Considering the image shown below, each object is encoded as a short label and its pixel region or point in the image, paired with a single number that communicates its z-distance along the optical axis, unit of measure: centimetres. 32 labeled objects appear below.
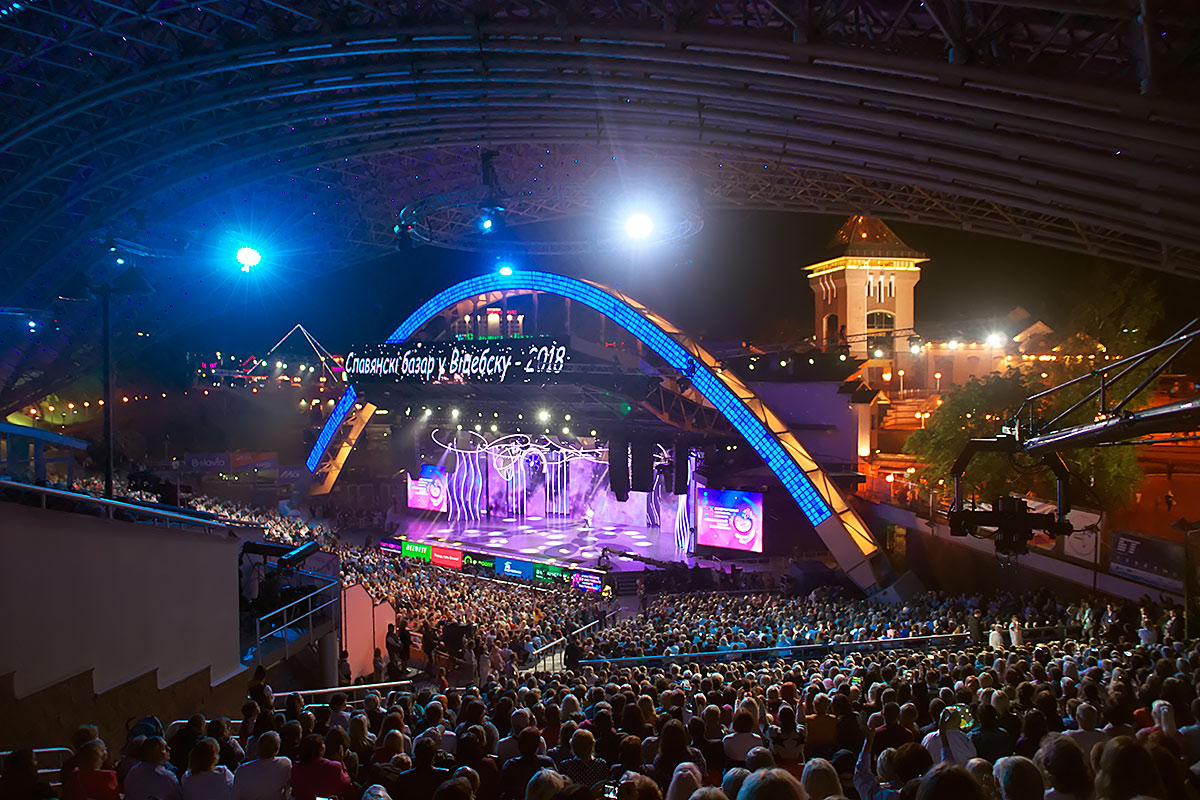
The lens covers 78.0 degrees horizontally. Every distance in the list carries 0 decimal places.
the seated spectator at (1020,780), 300
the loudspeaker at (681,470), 2900
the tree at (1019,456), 2014
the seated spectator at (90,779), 469
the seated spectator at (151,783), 476
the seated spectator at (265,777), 464
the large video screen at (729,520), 2720
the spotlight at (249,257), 2969
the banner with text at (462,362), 2888
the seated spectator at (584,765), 472
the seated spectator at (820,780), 375
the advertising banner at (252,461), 4288
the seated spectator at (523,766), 479
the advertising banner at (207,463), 4097
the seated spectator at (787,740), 564
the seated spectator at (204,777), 469
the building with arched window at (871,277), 4241
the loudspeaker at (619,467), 3073
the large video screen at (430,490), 3866
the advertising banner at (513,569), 2784
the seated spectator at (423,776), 464
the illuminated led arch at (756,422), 2320
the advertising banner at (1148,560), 1371
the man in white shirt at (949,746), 523
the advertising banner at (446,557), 3061
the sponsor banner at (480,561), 2927
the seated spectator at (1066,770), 331
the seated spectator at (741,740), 548
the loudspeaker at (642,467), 3012
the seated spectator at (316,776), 472
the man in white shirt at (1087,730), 522
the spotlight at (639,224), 3036
